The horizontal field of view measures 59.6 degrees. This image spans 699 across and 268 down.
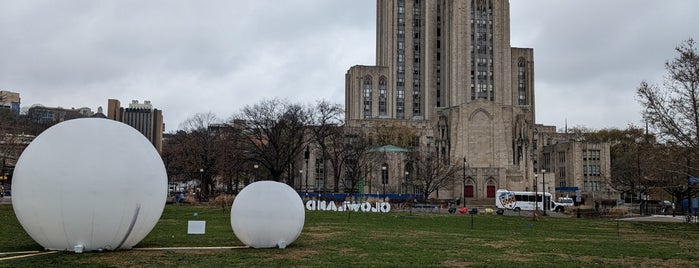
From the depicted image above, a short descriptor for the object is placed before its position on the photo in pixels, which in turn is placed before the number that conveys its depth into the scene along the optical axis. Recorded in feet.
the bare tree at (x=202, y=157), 247.09
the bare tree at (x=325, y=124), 238.27
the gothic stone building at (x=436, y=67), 469.16
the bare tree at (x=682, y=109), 130.72
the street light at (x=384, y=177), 306.06
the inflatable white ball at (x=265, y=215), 61.93
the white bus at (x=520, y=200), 233.76
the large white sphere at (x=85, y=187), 52.80
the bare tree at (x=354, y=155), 272.51
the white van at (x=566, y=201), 275.59
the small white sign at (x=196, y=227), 67.43
